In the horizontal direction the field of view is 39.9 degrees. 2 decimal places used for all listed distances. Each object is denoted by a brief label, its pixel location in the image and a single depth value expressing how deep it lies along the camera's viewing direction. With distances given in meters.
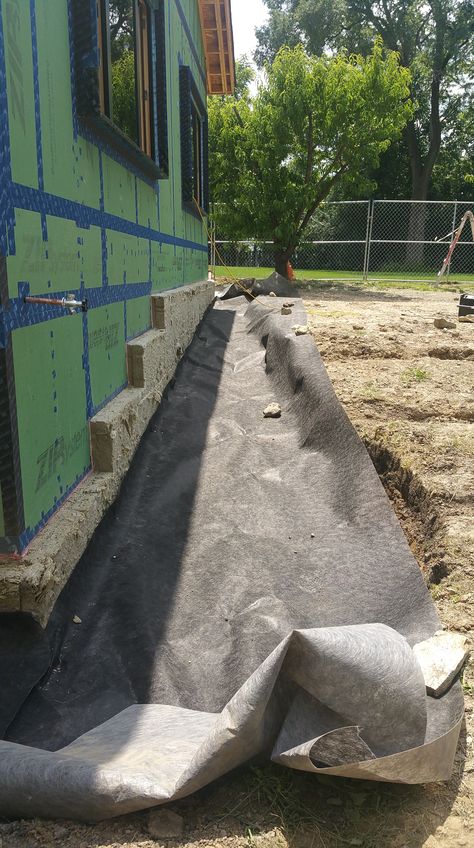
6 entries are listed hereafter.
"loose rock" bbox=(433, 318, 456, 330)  8.62
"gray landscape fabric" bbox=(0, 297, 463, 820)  1.66
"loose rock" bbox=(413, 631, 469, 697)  2.01
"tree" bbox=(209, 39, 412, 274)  15.30
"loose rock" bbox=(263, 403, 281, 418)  5.24
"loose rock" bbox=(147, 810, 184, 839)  1.60
